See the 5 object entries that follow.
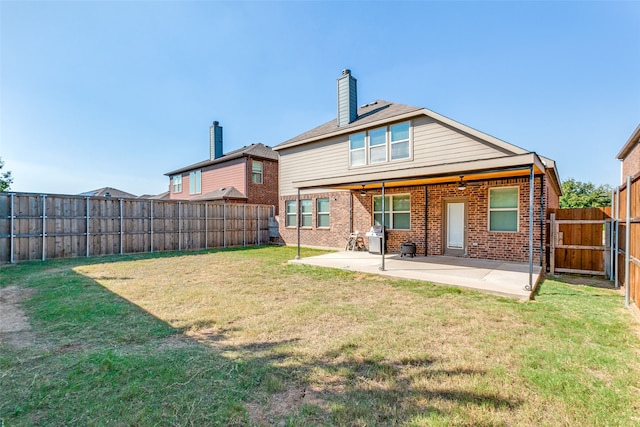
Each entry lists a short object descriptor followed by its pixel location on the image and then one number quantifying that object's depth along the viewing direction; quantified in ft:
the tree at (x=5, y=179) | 81.01
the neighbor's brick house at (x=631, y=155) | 43.42
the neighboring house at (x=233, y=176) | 62.44
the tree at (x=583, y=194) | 97.19
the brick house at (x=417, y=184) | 28.91
